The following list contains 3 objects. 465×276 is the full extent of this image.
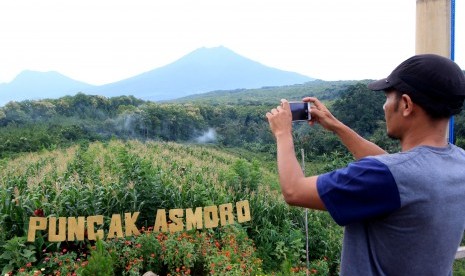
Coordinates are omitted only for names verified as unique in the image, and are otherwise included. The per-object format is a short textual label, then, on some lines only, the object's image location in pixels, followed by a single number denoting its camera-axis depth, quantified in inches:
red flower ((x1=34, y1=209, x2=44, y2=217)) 185.3
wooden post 87.9
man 41.2
